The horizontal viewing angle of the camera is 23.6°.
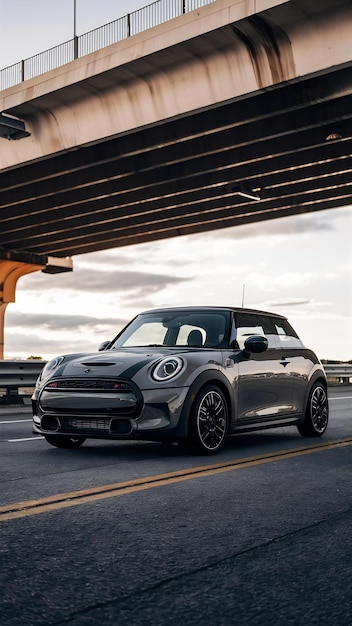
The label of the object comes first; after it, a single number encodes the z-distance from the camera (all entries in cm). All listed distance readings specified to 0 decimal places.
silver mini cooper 764
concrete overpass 1977
